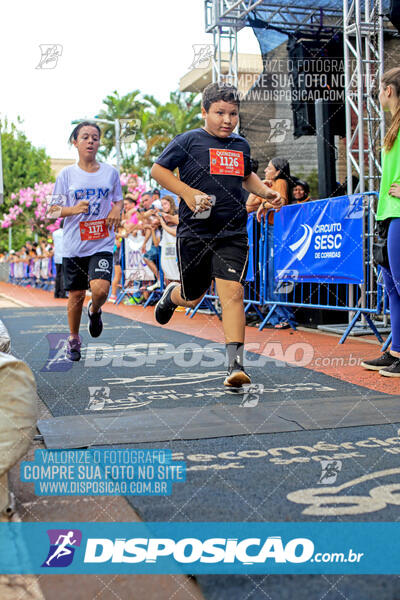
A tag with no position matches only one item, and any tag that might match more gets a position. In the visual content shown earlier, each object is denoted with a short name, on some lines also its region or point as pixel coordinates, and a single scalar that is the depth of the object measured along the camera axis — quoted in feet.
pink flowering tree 106.22
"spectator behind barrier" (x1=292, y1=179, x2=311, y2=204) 29.58
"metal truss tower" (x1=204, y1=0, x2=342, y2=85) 37.35
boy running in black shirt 15.11
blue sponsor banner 23.17
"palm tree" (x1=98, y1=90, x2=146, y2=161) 147.79
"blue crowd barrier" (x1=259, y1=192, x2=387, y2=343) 22.93
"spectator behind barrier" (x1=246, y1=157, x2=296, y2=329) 28.94
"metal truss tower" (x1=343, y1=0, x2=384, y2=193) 26.73
